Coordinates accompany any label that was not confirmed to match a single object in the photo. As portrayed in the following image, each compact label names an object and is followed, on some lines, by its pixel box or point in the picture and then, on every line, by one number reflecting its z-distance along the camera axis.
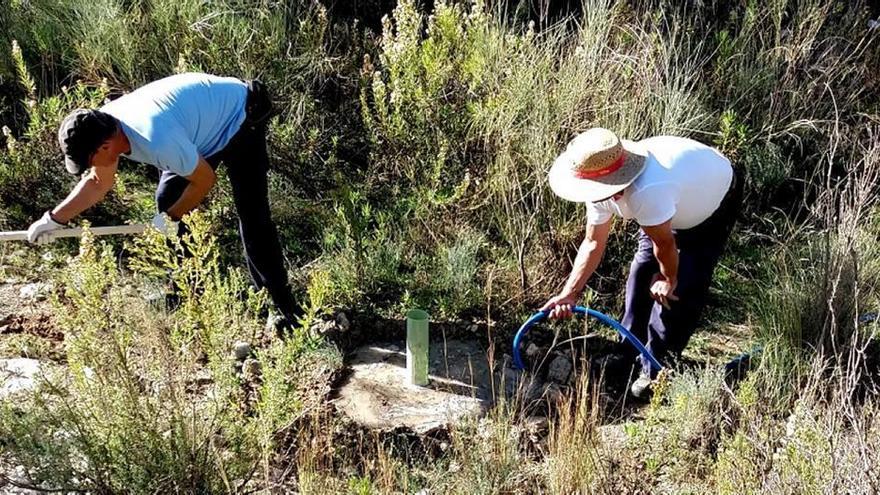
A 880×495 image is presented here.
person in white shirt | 2.90
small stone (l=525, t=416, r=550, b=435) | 3.28
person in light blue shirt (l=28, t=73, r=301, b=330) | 3.01
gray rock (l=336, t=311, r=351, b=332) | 3.87
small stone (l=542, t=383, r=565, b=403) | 3.49
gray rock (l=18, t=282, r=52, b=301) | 4.00
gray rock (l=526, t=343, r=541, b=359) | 3.82
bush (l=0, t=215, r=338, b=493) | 2.41
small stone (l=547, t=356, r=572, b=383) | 3.66
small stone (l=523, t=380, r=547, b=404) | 3.51
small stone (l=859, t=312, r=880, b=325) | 3.48
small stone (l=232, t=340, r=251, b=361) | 3.65
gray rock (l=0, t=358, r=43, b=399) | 3.16
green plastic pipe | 3.40
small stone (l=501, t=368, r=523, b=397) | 3.63
